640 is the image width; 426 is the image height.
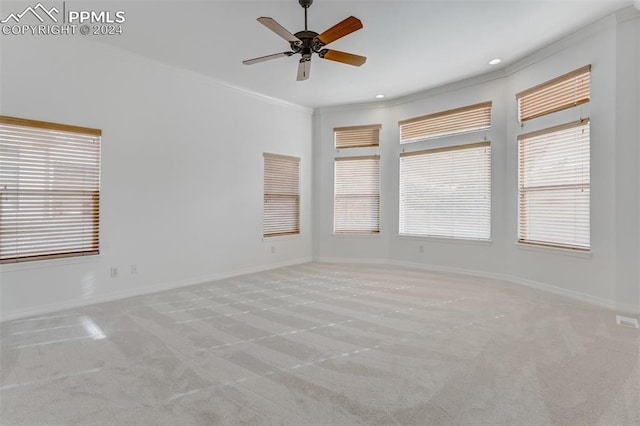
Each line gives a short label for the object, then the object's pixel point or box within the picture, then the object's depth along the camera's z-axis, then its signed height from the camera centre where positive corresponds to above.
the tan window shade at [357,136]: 6.36 +1.57
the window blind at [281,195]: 5.93 +0.34
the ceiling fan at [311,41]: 2.69 +1.61
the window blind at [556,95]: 3.86 +1.58
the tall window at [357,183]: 6.37 +0.62
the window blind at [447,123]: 5.16 +1.59
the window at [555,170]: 3.87 +0.58
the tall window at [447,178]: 5.18 +0.63
